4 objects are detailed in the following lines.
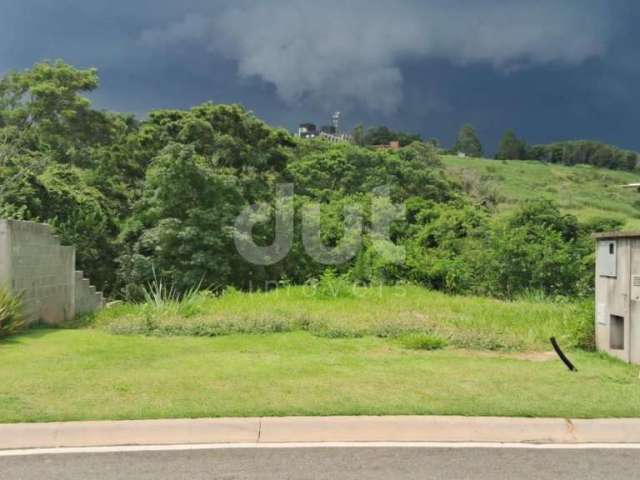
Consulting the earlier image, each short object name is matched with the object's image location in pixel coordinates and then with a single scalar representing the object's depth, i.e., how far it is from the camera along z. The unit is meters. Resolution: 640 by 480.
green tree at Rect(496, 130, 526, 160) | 103.69
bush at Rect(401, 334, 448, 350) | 10.34
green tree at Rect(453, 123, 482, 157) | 111.25
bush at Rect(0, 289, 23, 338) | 11.09
